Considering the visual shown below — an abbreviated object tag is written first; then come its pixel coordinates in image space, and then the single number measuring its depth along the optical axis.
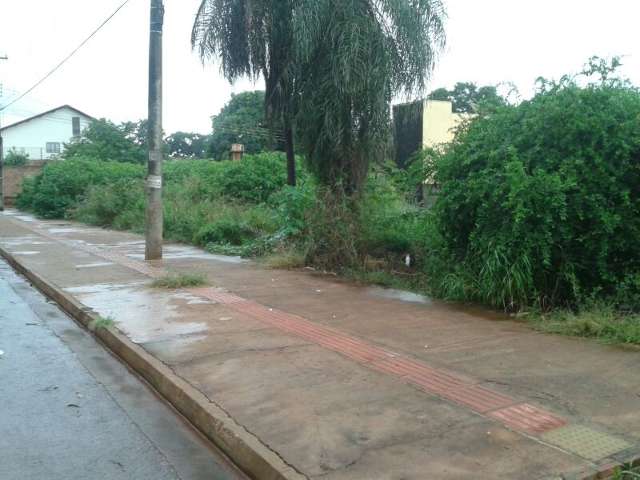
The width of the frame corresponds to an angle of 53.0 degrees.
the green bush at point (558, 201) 7.72
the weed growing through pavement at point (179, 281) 10.27
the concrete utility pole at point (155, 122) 12.87
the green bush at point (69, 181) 30.56
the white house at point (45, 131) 72.44
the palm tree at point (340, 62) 11.70
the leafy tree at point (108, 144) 50.22
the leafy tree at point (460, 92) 51.56
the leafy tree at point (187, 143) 78.56
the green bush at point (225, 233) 16.22
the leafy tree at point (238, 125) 53.72
